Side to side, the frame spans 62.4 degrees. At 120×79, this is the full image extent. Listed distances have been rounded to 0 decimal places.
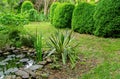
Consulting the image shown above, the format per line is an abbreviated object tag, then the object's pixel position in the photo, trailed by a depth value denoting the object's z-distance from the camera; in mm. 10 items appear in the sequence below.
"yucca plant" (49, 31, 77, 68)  2971
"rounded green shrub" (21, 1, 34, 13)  9788
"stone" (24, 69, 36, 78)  2452
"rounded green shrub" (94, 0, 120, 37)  4185
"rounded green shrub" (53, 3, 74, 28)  5747
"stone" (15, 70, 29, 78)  2420
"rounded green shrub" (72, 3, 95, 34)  4778
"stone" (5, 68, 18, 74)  2768
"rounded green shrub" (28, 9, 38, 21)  9166
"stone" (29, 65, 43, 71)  2715
